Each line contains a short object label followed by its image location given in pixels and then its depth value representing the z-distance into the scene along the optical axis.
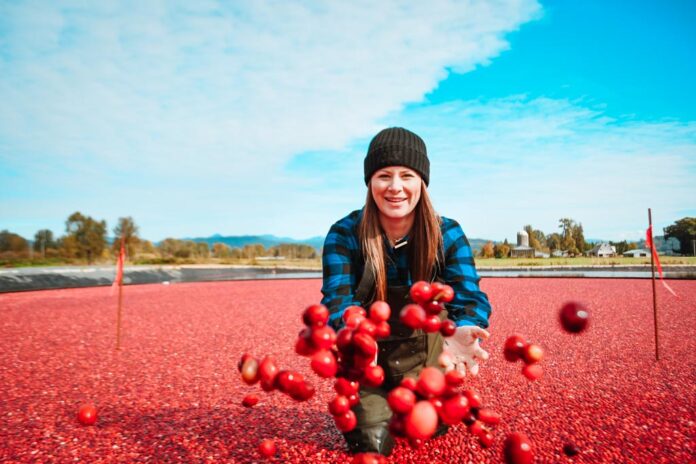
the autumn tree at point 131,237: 54.89
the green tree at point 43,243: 56.94
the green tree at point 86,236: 57.03
